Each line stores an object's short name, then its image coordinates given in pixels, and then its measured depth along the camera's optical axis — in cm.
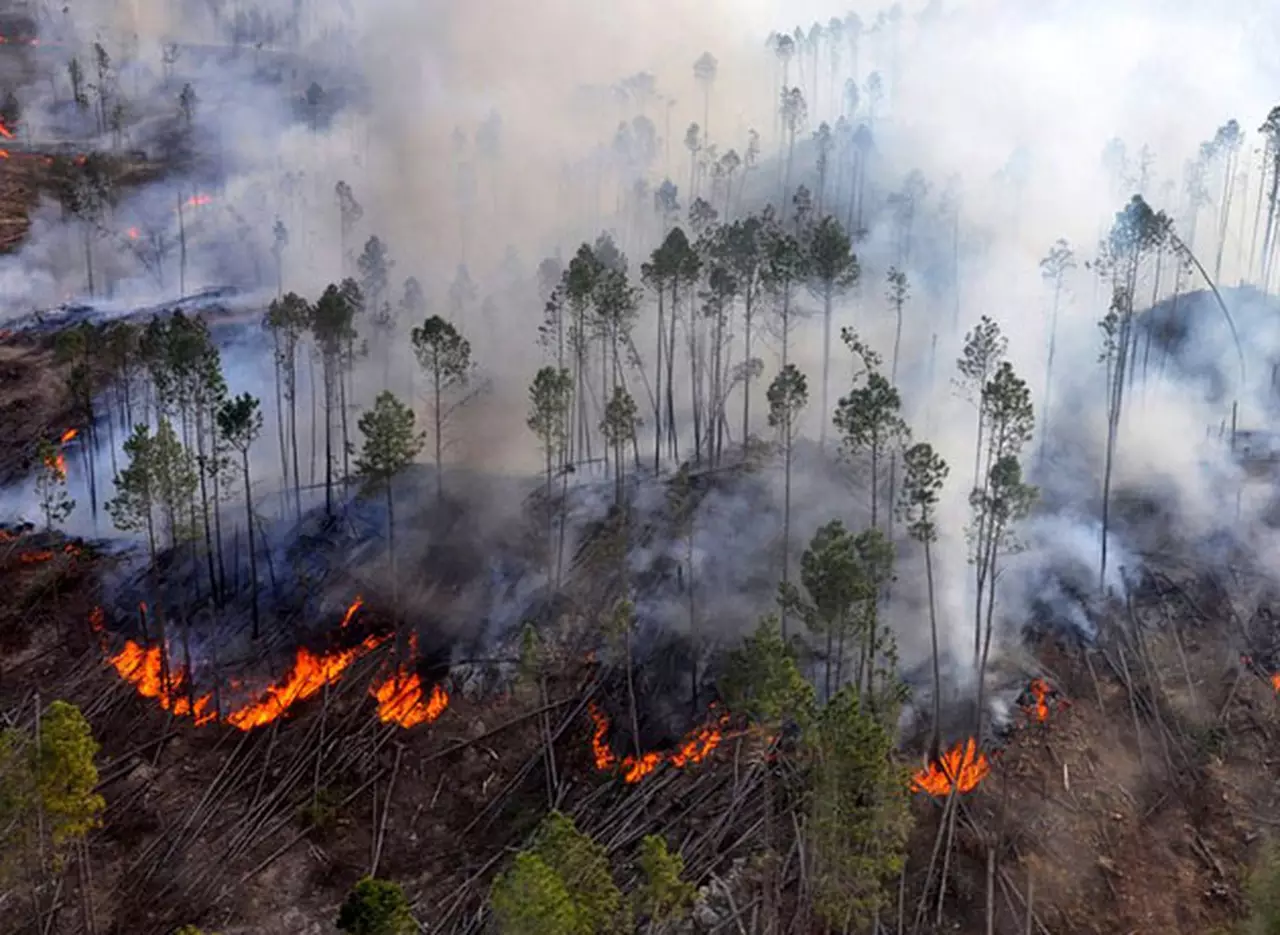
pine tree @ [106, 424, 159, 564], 5947
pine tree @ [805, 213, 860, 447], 7100
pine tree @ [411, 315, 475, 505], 6806
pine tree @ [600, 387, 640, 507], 6700
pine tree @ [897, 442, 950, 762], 5091
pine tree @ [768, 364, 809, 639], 6219
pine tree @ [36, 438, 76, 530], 7862
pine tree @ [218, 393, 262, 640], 6494
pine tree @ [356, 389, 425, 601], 6134
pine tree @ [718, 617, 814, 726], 4197
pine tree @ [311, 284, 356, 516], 7512
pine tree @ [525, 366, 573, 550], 6519
